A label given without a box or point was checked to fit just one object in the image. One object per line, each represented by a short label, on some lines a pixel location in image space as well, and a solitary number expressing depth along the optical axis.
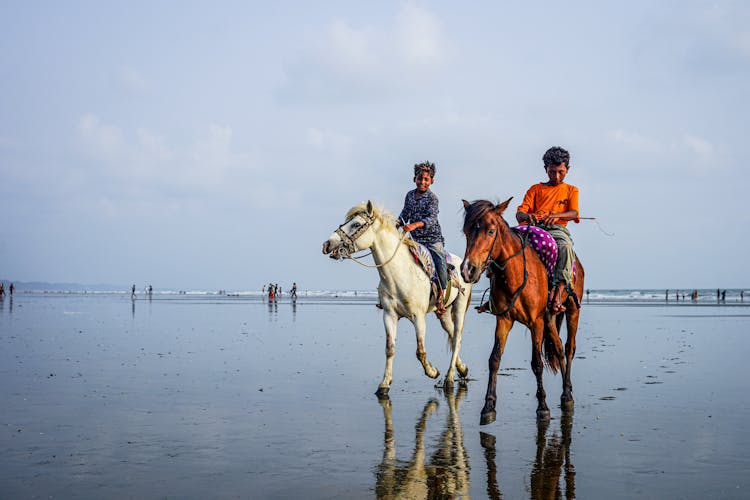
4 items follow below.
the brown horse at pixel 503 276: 7.04
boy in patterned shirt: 10.38
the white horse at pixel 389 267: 9.48
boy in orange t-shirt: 8.13
